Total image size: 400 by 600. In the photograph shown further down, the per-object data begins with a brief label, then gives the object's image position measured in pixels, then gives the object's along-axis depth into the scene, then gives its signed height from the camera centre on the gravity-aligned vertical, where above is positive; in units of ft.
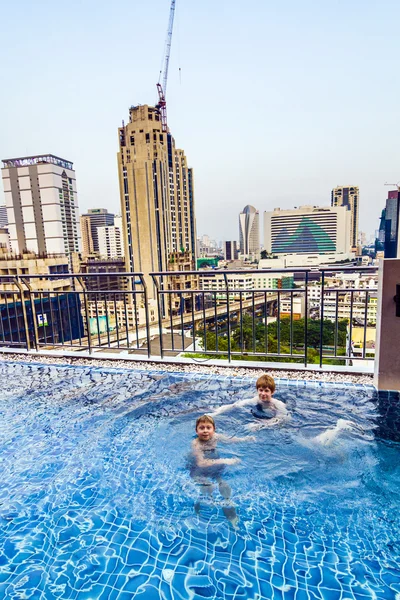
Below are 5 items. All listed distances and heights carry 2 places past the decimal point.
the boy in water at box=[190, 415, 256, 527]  8.66 -5.65
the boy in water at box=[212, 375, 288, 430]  11.59 -5.44
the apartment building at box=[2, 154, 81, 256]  236.63 +35.40
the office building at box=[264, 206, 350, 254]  316.60 +12.41
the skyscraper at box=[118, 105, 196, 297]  204.44 +32.89
